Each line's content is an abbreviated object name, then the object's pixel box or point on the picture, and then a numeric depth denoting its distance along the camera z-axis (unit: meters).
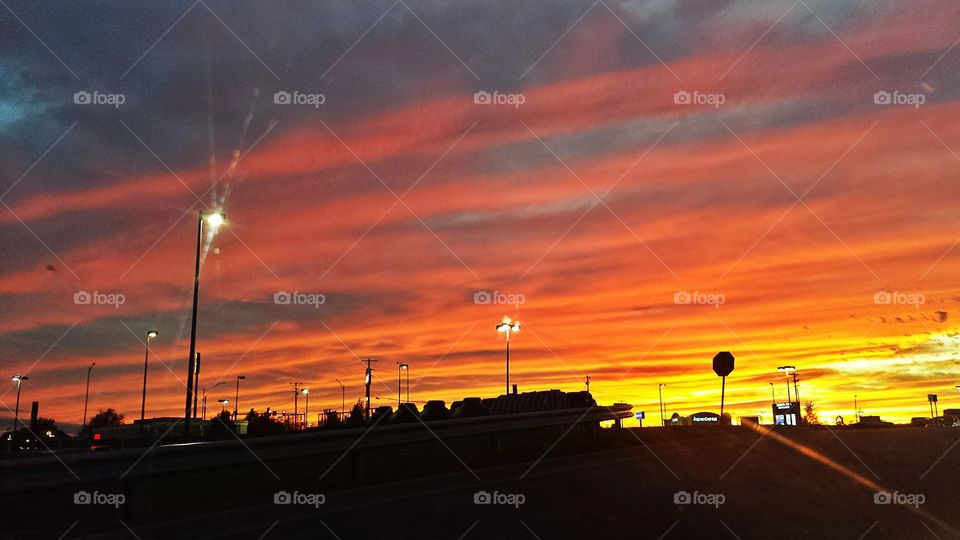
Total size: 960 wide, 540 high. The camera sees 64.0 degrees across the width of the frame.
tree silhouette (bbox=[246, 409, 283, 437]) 59.77
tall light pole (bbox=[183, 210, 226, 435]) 26.77
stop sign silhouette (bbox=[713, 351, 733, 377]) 21.16
